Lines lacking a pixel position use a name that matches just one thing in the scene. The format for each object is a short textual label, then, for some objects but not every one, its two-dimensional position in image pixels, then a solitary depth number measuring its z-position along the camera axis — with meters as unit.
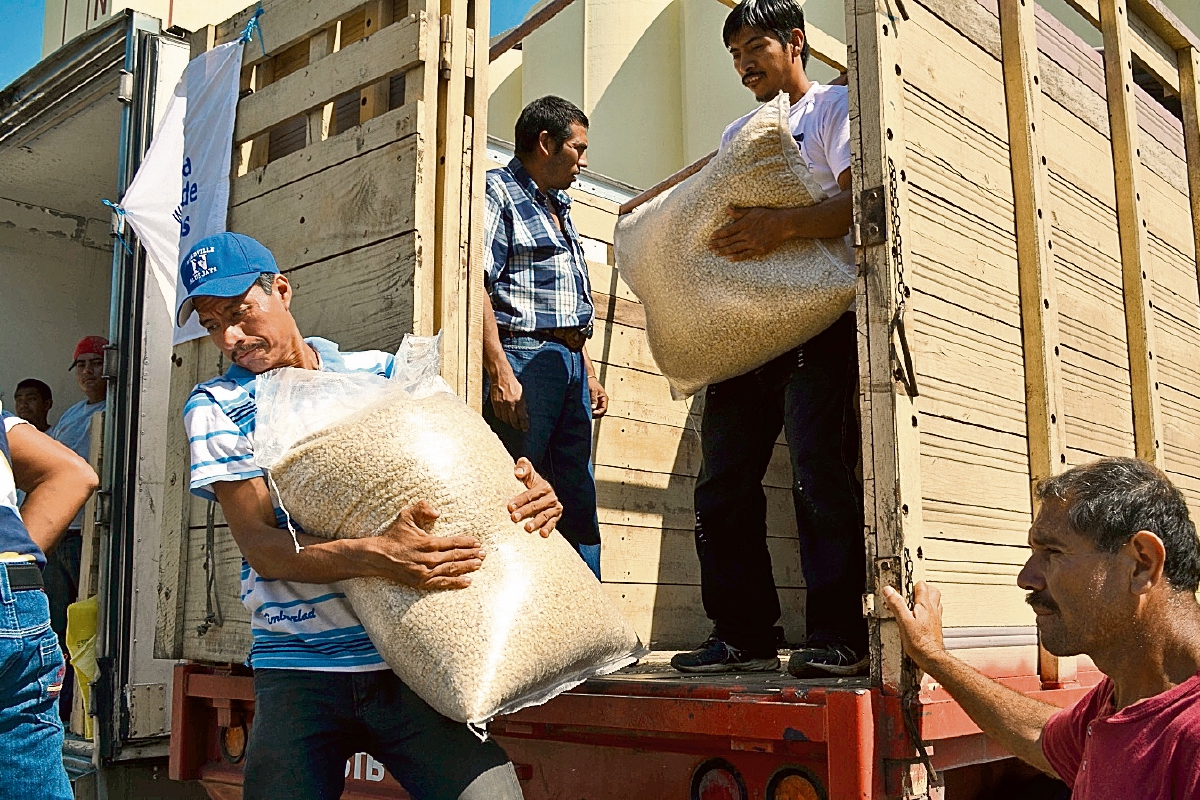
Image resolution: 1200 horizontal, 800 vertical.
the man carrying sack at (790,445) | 2.56
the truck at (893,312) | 2.16
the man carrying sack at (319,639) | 1.93
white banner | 3.31
